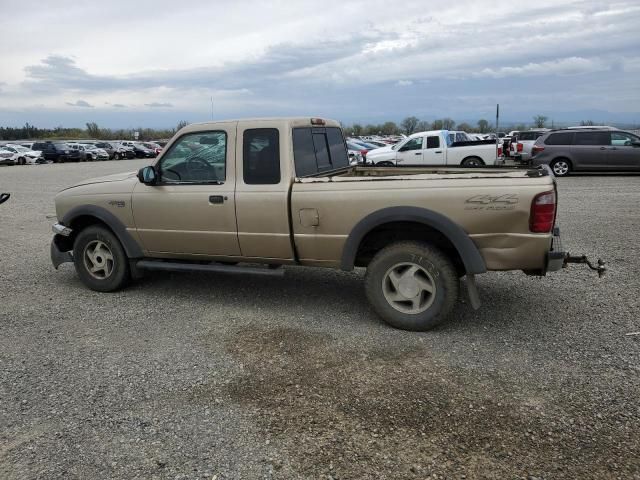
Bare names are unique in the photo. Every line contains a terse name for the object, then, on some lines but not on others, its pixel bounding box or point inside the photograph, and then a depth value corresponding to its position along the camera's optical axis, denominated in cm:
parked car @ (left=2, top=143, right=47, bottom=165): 3786
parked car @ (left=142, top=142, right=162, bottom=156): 5017
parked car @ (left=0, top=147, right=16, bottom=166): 3672
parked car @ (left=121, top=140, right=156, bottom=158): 4797
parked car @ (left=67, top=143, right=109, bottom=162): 4294
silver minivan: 1716
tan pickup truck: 427
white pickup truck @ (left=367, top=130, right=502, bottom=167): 1791
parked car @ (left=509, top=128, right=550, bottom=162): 2079
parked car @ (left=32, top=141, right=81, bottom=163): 4169
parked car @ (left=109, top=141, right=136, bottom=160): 4628
